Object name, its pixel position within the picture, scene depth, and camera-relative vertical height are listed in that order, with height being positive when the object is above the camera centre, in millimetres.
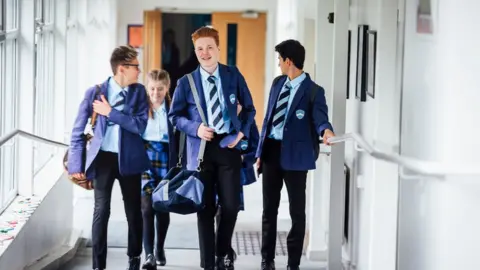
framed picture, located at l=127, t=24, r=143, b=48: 15539 +924
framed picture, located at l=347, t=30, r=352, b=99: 7691 +366
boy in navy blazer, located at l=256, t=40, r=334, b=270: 6816 -208
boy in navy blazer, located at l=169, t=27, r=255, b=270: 6508 -145
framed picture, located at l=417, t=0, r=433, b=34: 5418 +442
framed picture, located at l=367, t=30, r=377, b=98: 6551 +254
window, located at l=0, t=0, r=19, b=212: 6977 -5
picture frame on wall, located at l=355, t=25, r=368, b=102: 6918 +252
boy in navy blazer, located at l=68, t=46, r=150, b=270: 6668 -279
